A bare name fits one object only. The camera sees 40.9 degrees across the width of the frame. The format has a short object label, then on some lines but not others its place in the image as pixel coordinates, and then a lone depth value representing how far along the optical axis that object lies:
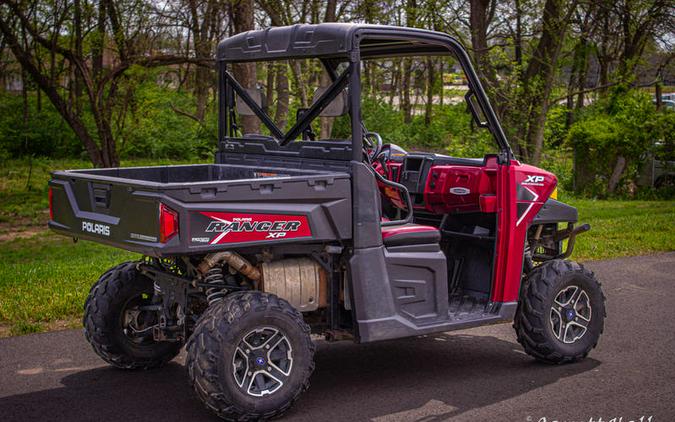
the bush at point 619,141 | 18.97
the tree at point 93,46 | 15.41
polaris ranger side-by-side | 5.00
